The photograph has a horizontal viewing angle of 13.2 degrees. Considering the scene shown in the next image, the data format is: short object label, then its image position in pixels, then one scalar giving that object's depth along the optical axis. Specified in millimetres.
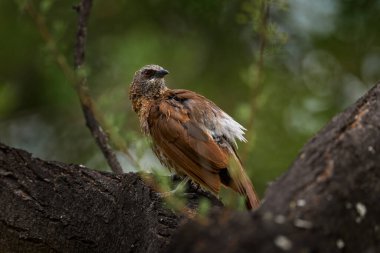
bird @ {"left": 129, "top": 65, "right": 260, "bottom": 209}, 9203
